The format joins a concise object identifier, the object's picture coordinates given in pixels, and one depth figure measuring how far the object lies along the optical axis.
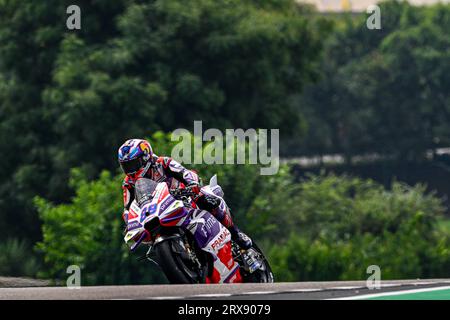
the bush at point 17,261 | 28.25
